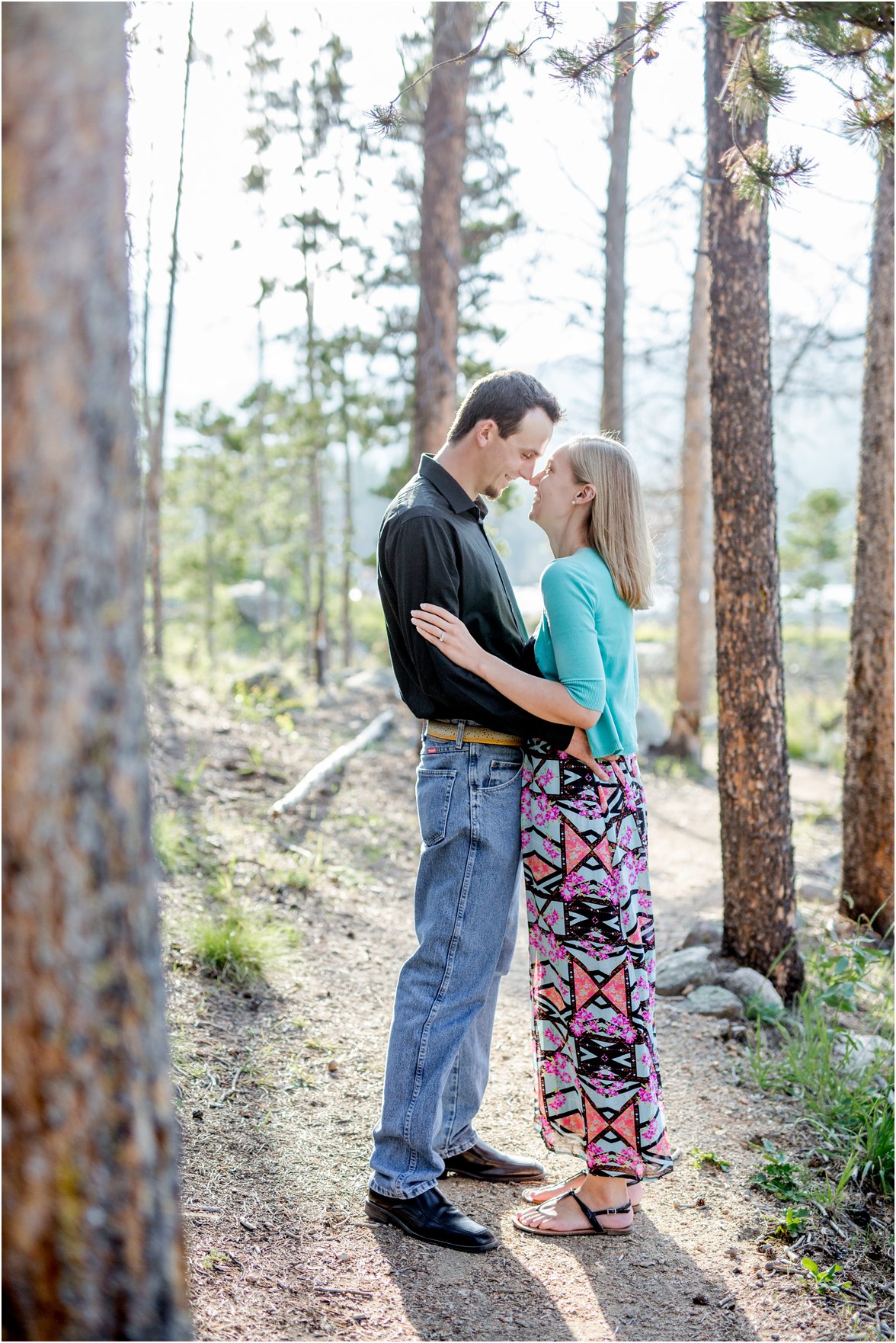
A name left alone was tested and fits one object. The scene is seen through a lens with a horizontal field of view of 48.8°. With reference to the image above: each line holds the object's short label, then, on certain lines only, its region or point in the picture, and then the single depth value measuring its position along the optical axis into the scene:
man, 2.65
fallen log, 6.75
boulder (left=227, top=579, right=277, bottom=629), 27.55
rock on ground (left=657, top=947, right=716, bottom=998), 4.75
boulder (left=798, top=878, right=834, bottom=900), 6.61
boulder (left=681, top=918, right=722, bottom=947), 5.17
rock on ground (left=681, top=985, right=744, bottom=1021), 4.51
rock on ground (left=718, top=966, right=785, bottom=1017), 4.50
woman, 2.75
